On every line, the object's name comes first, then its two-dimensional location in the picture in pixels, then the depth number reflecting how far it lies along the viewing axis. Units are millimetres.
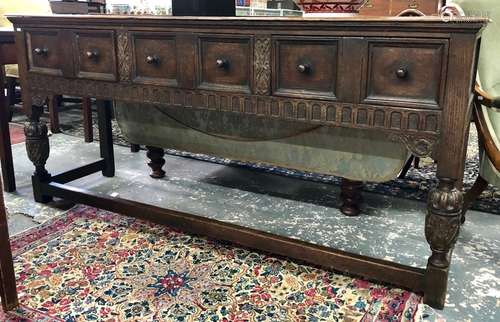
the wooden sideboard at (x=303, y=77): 1184
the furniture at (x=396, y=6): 3448
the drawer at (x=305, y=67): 1304
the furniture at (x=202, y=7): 1680
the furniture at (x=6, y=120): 2062
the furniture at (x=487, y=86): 1567
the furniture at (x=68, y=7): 2189
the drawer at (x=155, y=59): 1553
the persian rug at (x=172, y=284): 1308
